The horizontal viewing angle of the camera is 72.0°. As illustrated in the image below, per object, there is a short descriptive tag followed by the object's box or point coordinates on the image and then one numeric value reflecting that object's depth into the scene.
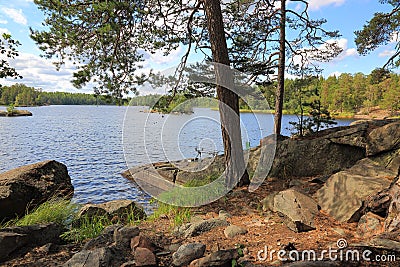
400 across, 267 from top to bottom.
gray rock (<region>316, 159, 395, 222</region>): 3.38
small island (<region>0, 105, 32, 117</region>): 47.56
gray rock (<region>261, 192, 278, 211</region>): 4.12
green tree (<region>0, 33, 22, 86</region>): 4.64
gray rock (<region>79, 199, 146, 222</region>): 4.79
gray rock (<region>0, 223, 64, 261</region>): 3.13
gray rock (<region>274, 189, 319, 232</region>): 3.19
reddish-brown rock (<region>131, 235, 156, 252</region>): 2.92
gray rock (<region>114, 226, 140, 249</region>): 3.13
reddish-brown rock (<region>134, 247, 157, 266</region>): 2.62
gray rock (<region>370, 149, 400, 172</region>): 4.77
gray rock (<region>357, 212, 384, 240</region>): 2.87
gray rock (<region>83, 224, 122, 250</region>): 3.22
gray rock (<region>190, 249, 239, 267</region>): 2.42
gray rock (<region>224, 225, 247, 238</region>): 3.28
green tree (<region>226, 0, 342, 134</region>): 7.92
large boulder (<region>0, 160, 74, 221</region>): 5.06
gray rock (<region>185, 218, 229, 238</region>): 3.46
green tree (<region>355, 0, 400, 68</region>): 8.51
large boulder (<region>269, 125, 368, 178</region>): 6.21
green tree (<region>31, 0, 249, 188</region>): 5.00
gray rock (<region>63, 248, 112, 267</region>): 2.62
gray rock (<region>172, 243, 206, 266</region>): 2.63
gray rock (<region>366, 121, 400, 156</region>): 5.47
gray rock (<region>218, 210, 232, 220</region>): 4.16
